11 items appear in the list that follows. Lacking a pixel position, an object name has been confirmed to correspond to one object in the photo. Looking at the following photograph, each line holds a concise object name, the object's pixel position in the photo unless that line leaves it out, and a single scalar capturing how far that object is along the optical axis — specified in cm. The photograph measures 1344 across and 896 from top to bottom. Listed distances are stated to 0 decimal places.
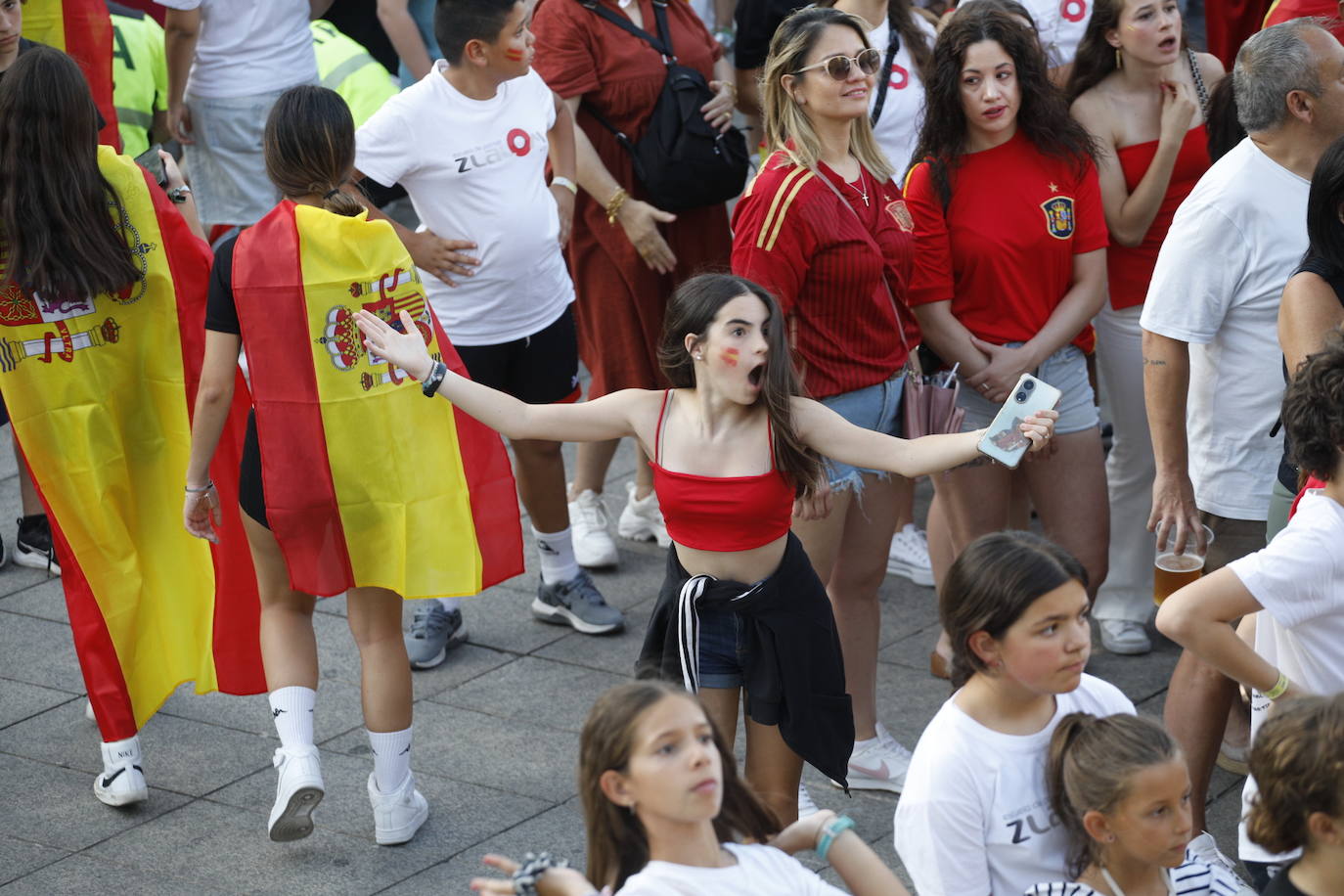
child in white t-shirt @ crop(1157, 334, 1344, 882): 650
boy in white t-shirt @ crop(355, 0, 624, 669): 1051
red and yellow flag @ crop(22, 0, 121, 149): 1207
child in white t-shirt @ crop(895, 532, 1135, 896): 598
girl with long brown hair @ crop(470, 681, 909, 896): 533
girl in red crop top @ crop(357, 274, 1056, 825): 762
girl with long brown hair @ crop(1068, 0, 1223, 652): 1047
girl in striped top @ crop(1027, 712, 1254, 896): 577
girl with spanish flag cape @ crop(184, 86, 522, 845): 846
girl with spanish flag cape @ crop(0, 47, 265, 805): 882
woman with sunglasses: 891
